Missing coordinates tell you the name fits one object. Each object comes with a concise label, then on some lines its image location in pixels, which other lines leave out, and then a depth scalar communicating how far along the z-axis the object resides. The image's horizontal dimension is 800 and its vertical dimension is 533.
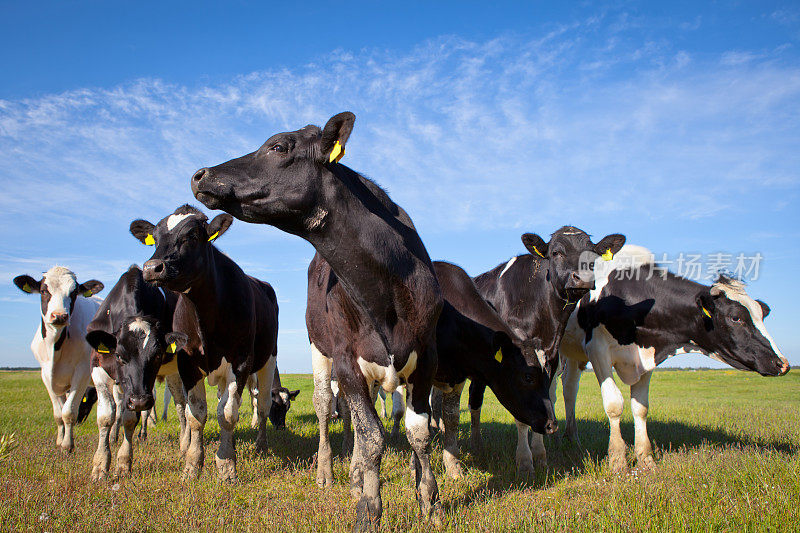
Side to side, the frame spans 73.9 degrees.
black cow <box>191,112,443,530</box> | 4.14
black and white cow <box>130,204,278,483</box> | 6.08
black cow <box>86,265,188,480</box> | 6.30
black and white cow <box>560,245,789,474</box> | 7.23
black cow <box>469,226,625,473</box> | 6.70
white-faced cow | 9.02
